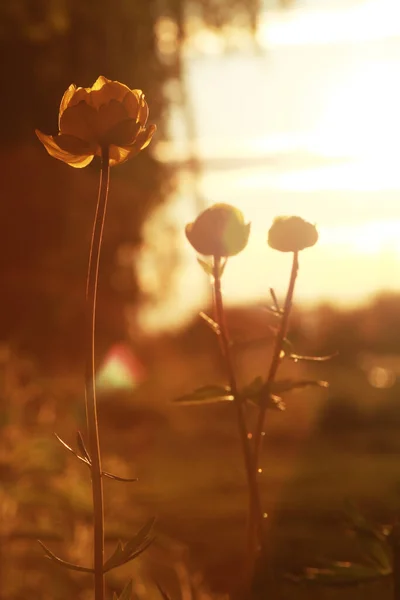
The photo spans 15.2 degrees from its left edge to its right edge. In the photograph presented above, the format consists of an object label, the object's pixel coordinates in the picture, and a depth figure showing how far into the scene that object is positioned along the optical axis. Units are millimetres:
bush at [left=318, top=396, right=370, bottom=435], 8688
